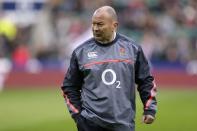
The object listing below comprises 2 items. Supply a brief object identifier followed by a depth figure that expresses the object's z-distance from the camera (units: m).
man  17.39
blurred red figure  52.66
